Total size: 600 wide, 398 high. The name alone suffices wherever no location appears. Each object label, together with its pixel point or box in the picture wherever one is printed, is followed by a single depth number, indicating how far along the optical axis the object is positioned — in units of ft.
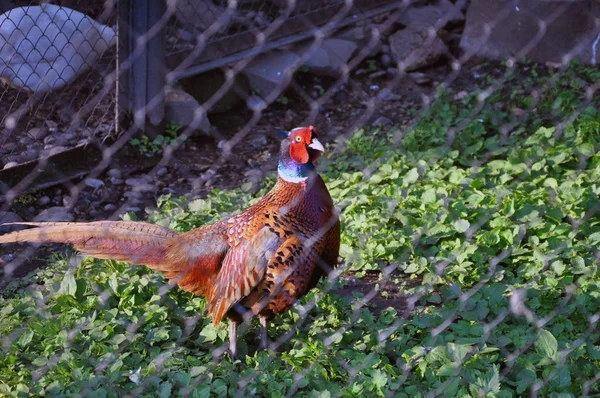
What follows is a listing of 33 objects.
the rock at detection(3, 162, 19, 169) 24.67
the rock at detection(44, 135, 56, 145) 26.40
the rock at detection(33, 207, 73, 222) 24.07
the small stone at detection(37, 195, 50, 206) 25.14
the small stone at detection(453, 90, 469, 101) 32.95
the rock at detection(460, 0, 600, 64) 34.63
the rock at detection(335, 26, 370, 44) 36.68
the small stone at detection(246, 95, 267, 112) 31.59
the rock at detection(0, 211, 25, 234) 23.06
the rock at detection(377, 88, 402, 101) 33.71
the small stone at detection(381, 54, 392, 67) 36.32
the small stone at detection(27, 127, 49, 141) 26.15
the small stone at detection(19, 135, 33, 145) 25.85
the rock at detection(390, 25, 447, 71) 35.32
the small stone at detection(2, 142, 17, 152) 25.38
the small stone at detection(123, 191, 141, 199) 26.06
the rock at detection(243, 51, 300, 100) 32.50
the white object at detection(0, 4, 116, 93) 25.25
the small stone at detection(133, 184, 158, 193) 26.50
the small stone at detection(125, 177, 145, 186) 26.78
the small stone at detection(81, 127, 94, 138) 27.14
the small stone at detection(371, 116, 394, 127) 31.42
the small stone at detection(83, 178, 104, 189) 26.14
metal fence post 25.88
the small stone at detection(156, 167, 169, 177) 27.66
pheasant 17.43
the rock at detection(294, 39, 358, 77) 34.53
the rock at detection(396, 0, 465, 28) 38.01
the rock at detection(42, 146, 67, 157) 25.97
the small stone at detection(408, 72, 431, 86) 34.81
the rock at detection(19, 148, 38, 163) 25.55
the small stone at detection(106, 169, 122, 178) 26.96
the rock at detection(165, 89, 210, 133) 29.45
